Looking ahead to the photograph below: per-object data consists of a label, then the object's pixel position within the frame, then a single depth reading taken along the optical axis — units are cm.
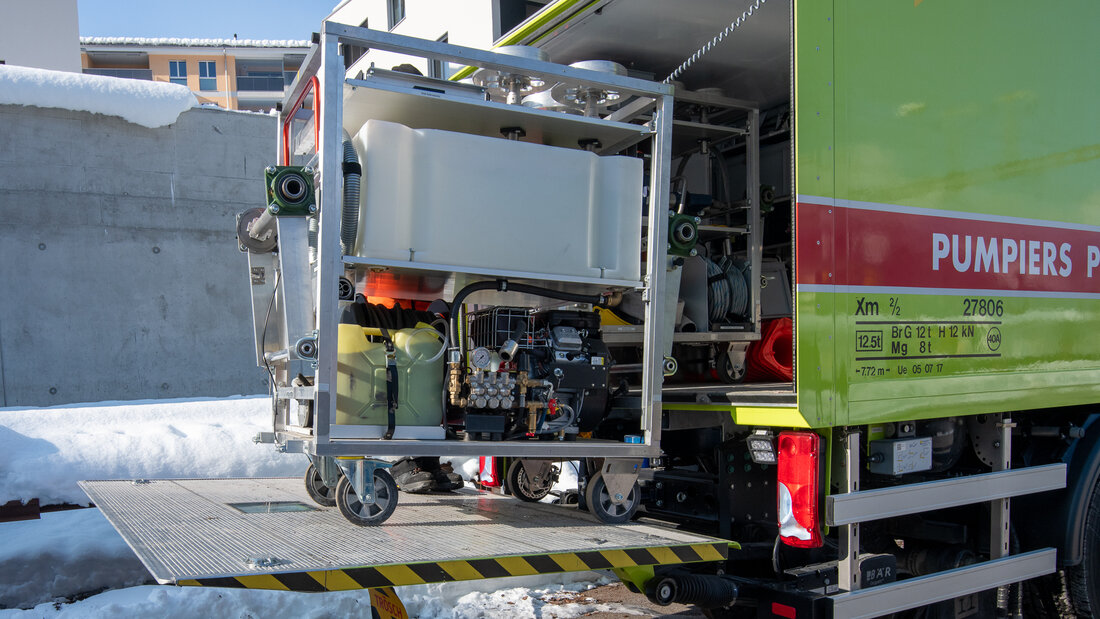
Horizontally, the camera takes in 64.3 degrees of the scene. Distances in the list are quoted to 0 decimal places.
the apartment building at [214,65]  5484
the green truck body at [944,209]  347
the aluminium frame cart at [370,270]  307
